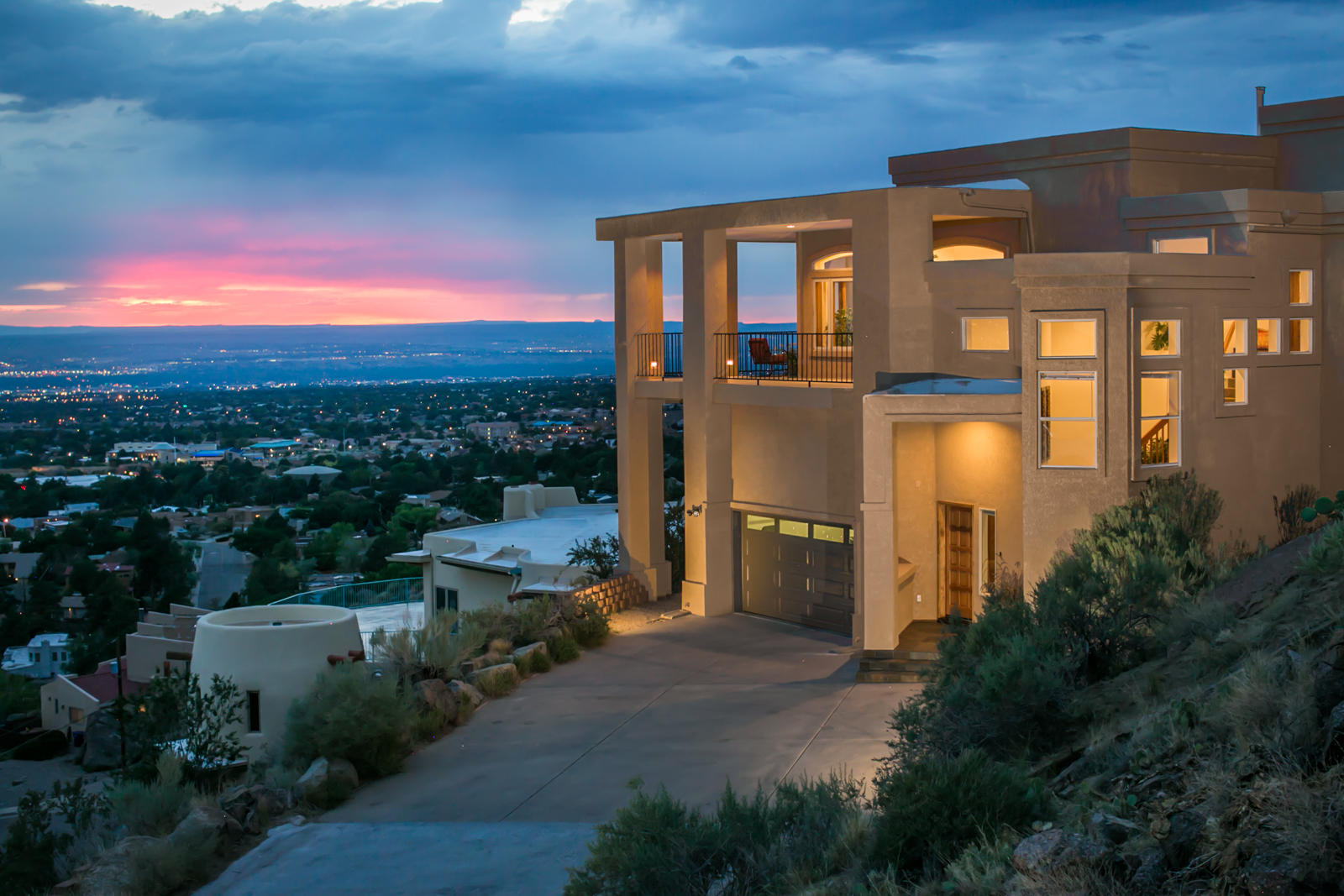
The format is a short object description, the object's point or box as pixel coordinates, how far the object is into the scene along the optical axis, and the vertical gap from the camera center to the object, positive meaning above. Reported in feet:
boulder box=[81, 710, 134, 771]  119.24 -38.57
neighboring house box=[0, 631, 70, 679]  209.46 -51.05
